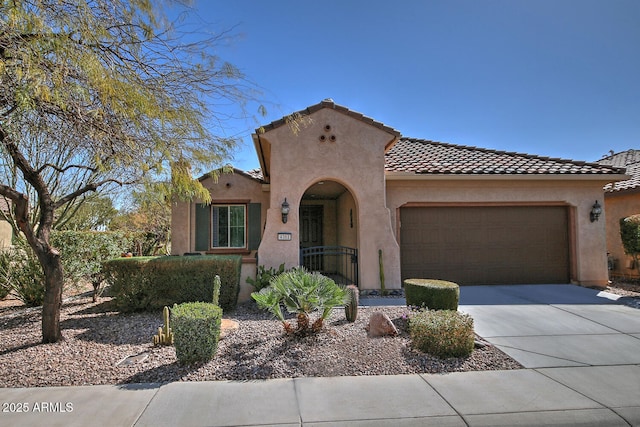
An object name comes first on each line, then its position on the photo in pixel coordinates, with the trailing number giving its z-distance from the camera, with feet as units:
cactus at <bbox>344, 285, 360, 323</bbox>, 22.01
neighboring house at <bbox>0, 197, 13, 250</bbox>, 50.03
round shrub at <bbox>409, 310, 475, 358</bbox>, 16.80
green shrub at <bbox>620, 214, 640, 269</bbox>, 36.55
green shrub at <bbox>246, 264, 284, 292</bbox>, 28.14
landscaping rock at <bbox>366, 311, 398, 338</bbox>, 19.49
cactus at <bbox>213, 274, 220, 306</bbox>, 21.14
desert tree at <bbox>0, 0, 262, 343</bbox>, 13.48
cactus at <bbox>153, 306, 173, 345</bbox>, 18.39
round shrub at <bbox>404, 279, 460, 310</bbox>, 21.56
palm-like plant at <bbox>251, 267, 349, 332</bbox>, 18.12
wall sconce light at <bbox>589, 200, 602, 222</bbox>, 35.31
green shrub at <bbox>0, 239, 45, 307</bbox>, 28.27
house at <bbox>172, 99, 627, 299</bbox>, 32.01
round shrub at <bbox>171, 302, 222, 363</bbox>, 15.46
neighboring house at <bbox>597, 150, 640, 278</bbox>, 41.47
